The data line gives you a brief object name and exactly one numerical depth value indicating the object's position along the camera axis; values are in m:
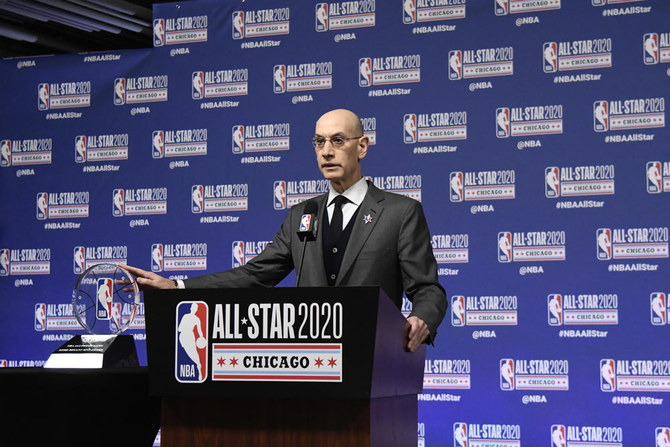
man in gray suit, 4.95
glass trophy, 4.52
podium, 3.61
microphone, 4.49
